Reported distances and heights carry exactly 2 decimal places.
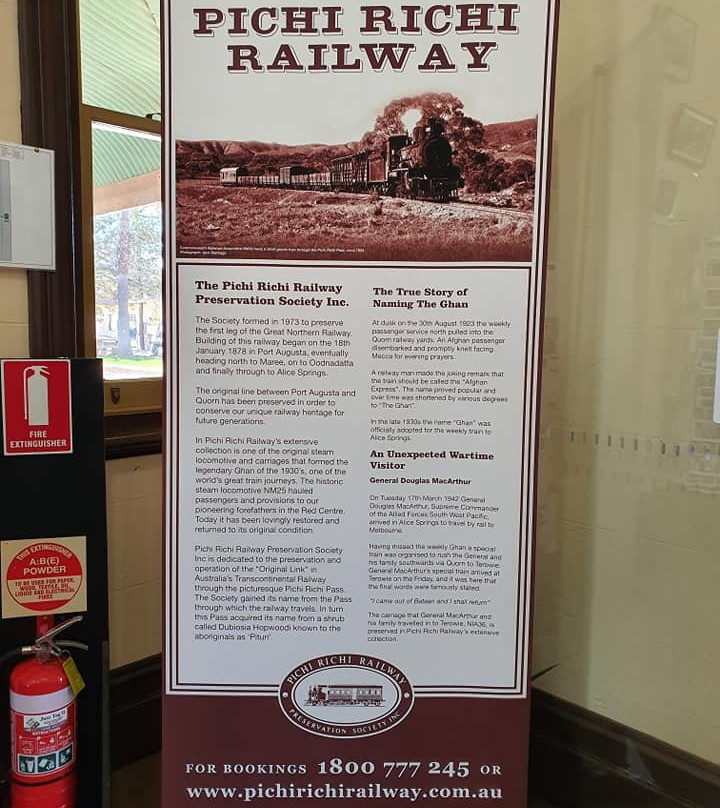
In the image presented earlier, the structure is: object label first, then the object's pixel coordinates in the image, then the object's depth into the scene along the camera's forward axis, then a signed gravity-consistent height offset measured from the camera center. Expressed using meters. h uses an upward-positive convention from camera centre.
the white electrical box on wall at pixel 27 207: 1.69 +0.34
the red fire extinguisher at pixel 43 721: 1.63 -0.95
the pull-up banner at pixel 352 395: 1.36 -0.11
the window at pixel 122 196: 1.96 +0.45
